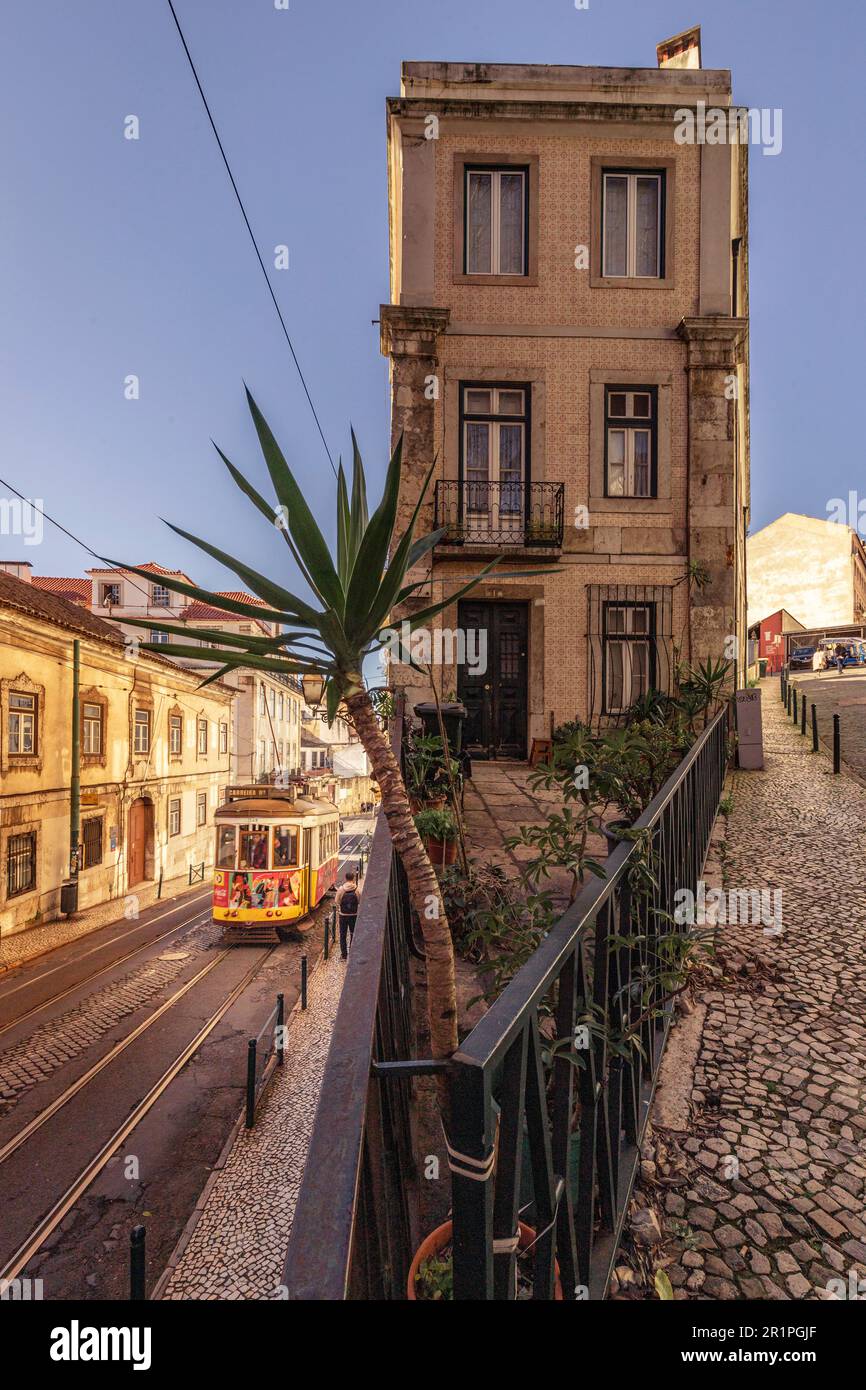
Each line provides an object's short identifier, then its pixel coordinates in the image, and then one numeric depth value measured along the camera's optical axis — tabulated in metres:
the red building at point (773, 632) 36.81
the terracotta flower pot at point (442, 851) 4.98
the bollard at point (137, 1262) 4.74
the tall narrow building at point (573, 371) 10.23
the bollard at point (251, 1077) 8.07
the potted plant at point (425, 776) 5.59
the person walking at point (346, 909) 13.89
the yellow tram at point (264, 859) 14.01
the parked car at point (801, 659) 30.53
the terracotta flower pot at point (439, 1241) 1.70
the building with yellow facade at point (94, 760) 15.01
